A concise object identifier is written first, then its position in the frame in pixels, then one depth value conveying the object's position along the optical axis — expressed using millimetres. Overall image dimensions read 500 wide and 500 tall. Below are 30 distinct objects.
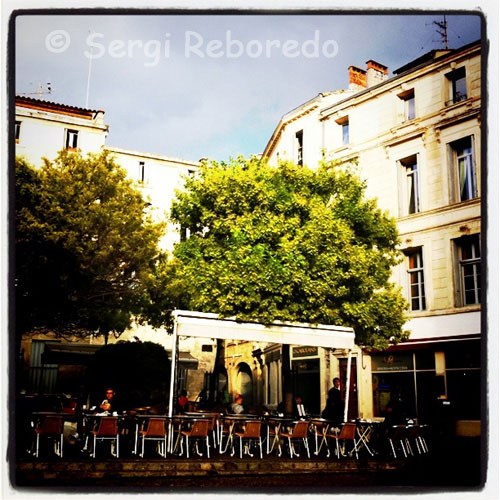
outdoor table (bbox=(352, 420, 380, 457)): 11305
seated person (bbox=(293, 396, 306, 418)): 13477
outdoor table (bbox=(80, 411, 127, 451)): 9844
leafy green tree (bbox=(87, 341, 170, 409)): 16047
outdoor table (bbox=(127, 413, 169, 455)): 9898
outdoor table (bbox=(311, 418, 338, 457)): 11102
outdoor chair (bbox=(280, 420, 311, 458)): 10539
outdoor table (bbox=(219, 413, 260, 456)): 10641
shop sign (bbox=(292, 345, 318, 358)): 22172
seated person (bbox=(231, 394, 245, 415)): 12375
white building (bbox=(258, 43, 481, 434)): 15773
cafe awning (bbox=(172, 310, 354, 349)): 10562
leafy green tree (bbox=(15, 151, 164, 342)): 12906
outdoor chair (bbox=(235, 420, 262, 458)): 10281
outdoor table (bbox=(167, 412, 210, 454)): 10070
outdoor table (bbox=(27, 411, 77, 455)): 9453
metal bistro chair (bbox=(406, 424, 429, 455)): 11852
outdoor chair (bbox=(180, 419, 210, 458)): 9977
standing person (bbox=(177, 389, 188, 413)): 13320
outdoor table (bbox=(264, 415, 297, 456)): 11017
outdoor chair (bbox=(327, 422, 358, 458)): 10984
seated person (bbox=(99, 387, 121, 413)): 11195
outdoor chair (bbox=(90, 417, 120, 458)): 9562
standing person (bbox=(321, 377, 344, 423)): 12203
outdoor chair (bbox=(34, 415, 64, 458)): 9234
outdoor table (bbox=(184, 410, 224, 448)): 10891
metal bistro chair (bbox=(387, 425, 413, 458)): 11619
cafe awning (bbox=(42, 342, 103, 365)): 16266
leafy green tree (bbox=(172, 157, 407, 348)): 12445
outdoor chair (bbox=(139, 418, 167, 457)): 9711
